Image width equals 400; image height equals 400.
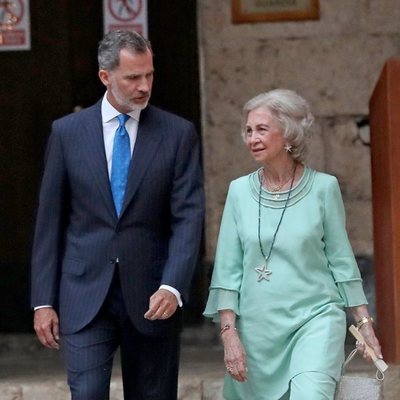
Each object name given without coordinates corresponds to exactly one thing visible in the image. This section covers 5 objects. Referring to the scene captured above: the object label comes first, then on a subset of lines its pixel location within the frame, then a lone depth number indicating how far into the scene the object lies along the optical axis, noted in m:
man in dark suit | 10.77
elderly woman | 10.69
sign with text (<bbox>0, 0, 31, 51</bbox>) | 16.52
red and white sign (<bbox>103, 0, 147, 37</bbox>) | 16.56
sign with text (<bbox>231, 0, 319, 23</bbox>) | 16.28
